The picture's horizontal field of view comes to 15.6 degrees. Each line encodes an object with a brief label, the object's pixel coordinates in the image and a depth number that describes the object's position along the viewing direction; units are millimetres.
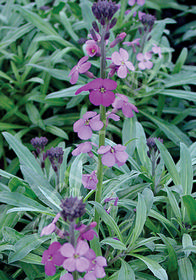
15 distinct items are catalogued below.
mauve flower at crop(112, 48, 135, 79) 469
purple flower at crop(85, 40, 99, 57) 468
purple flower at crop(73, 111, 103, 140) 465
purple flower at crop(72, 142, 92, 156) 474
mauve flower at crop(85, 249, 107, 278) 432
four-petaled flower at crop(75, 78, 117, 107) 454
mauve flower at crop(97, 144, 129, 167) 462
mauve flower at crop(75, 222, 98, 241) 434
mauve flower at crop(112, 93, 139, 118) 475
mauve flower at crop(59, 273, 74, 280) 442
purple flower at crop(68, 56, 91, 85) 465
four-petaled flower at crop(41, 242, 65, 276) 422
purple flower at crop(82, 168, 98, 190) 487
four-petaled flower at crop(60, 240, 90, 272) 414
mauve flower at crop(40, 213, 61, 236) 428
